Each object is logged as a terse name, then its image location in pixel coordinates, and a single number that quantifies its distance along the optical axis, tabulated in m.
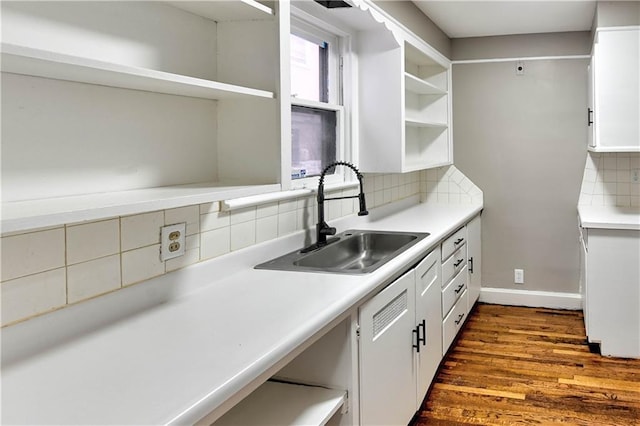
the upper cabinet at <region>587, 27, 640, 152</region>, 3.73
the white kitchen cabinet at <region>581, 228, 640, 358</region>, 3.56
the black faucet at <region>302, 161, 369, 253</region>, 2.70
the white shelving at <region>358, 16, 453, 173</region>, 3.29
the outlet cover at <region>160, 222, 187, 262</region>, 1.78
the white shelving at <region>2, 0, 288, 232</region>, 1.28
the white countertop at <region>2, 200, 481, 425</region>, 1.09
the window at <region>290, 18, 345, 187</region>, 2.84
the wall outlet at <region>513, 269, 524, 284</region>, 4.88
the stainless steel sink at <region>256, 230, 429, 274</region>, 2.46
